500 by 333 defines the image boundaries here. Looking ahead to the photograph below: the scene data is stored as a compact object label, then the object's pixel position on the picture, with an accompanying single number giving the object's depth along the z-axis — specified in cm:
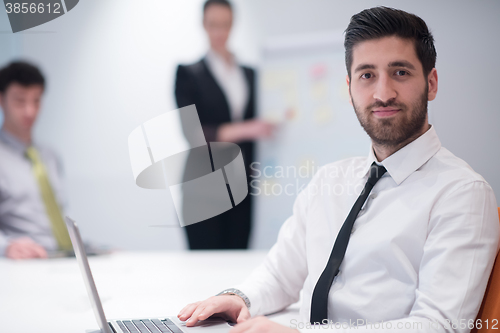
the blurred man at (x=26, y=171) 263
